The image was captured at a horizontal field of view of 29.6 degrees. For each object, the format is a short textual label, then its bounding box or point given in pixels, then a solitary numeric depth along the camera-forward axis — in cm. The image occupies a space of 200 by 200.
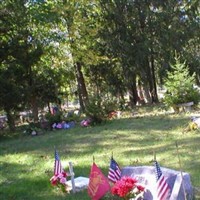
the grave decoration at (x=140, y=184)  515
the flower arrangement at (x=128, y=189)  521
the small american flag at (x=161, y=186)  504
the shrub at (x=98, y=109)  1642
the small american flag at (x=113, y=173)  617
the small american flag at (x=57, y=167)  686
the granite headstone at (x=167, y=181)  527
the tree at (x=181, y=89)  1625
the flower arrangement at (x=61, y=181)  677
